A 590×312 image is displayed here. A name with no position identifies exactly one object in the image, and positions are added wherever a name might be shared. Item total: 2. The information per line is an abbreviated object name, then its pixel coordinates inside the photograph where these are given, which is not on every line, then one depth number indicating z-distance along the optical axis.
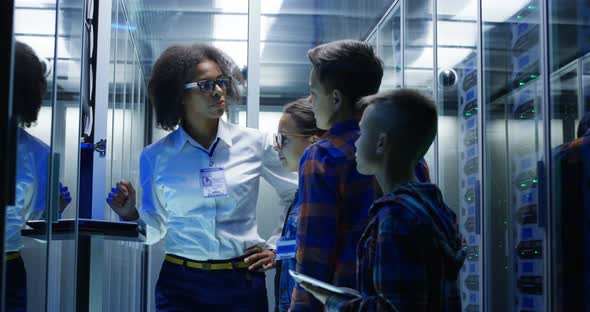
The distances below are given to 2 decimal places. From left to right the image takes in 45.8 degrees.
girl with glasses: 2.86
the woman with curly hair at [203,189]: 2.75
